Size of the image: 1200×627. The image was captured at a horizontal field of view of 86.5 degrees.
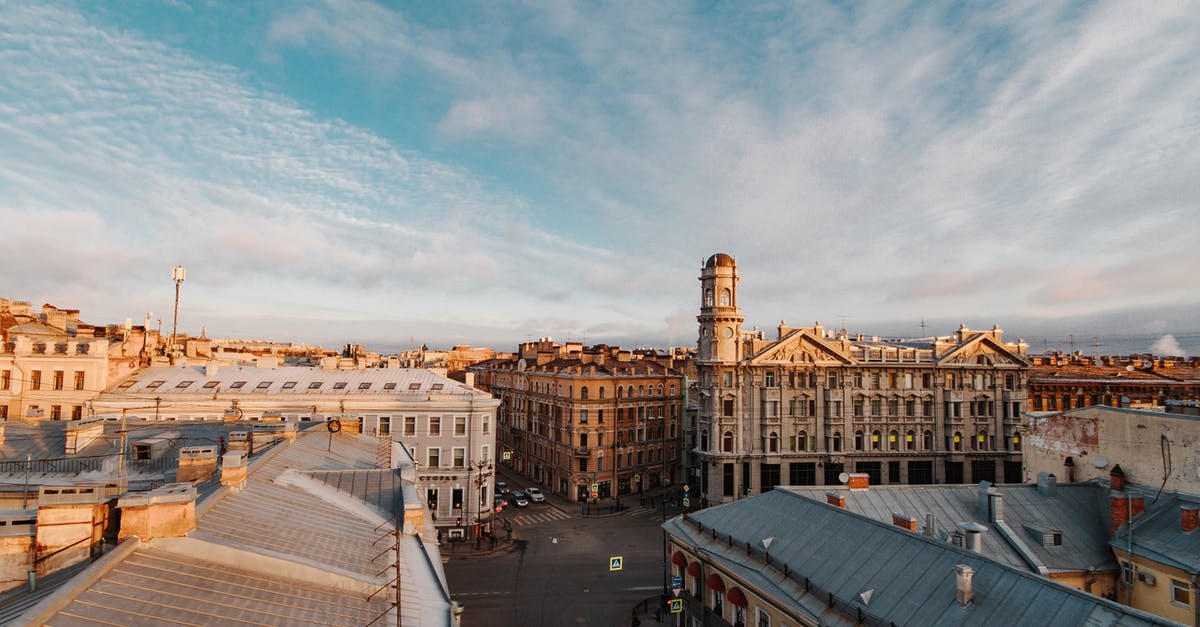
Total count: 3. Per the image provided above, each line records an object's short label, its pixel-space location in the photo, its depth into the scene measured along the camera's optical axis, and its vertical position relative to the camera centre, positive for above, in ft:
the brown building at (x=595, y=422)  230.27 -24.01
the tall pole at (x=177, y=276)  211.00 +26.23
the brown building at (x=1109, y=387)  233.76 -7.81
